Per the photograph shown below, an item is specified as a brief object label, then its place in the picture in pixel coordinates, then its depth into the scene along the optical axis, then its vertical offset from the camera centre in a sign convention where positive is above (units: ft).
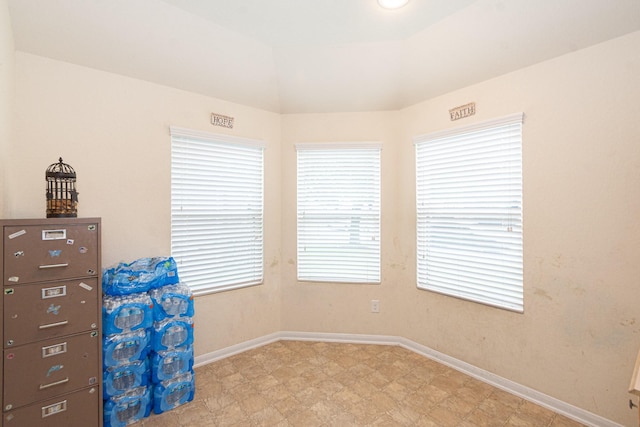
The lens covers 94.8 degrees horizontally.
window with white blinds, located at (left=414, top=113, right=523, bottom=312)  7.71 -0.04
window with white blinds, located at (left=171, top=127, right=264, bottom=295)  8.87 +0.09
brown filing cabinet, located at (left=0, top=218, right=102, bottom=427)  5.31 -2.08
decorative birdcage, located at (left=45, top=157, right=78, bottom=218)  6.09 +0.49
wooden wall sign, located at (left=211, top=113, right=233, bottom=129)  9.34 +2.98
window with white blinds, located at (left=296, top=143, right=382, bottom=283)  10.45 -0.02
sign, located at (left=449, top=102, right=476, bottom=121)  8.38 +2.91
